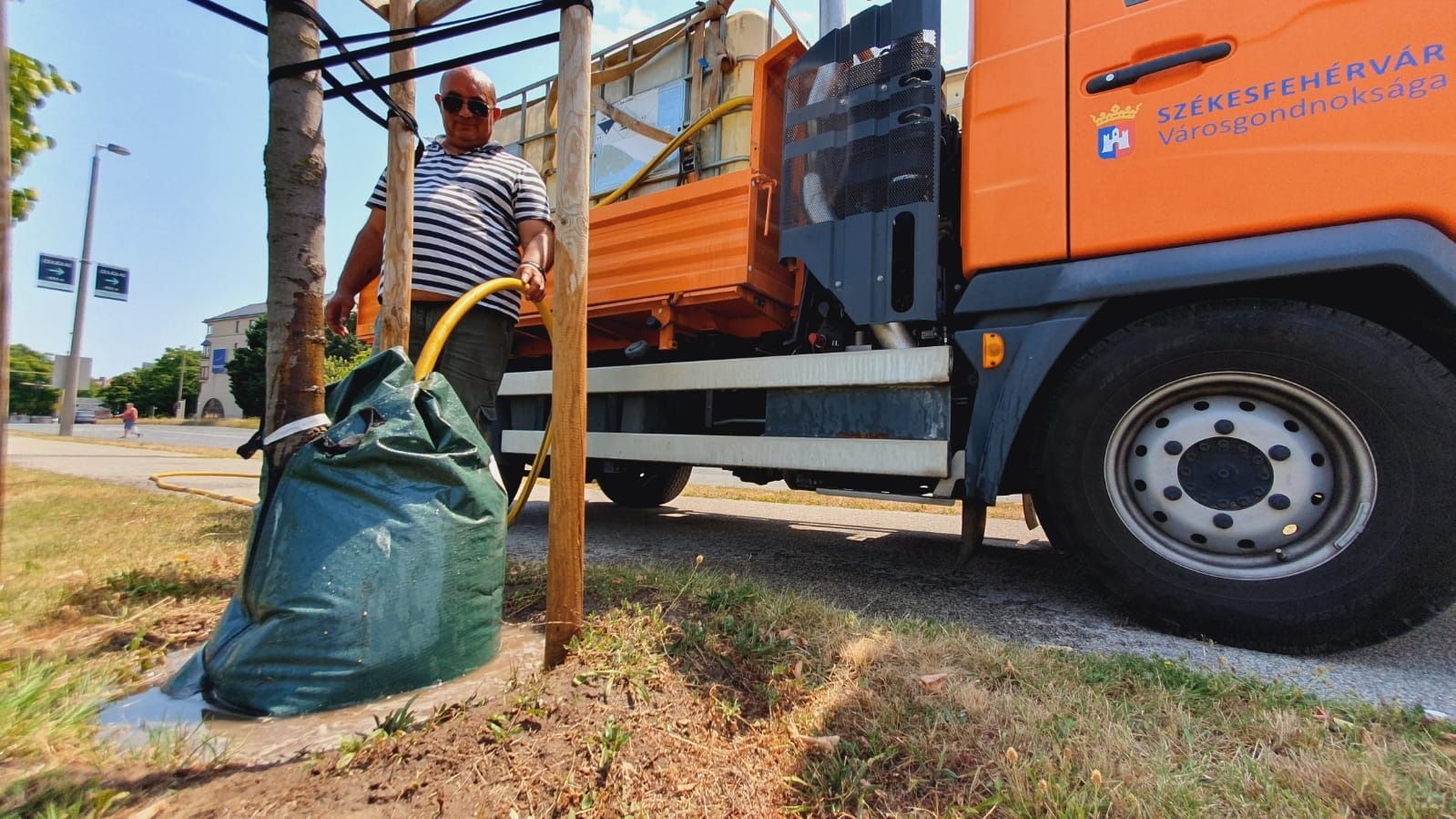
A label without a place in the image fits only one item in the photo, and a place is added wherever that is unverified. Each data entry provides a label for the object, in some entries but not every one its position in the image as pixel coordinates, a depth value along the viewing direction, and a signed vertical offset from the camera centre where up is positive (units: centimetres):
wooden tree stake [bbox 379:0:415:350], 206 +71
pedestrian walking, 2438 -8
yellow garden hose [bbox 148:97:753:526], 161 +25
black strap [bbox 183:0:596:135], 149 +97
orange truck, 176 +55
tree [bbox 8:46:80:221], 425 +213
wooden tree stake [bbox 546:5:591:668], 148 +21
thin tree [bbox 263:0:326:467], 147 +44
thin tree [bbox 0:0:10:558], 71 +15
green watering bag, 127 -29
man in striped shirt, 231 +71
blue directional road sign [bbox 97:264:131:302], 1694 +361
